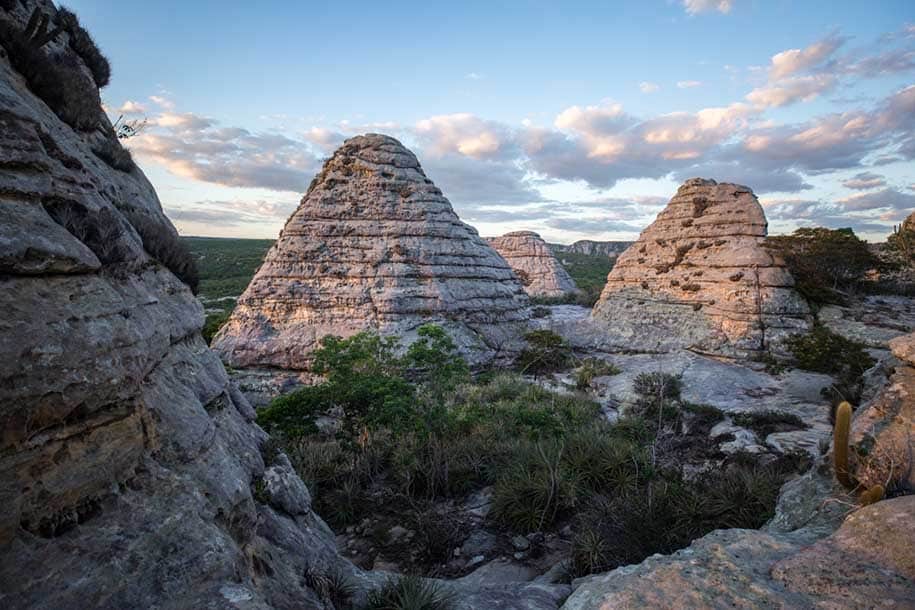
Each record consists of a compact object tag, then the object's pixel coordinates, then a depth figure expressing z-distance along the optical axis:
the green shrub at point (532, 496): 5.60
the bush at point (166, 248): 4.40
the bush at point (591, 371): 12.88
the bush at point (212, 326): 16.06
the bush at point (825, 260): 14.39
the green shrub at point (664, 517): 4.32
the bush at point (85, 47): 5.35
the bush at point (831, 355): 10.82
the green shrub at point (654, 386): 10.84
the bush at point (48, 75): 3.96
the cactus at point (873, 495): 3.13
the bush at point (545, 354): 15.20
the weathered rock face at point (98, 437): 2.15
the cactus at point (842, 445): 3.54
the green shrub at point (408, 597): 3.21
